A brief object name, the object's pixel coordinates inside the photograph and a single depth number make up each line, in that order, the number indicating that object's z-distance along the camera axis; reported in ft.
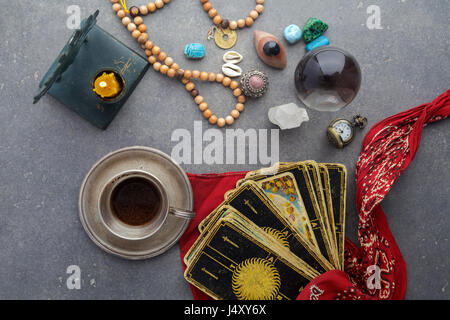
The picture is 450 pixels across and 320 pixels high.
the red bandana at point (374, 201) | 3.39
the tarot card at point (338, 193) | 3.46
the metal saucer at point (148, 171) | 3.32
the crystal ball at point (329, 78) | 2.82
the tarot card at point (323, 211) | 3.41
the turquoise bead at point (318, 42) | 3.60
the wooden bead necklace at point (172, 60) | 3.52
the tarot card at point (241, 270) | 3.37
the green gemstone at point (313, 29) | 3.56
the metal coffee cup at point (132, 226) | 3.03
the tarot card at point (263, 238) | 3.37
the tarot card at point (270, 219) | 3.37
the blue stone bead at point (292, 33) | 3.56
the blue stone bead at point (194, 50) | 3.52
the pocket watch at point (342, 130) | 3.55
